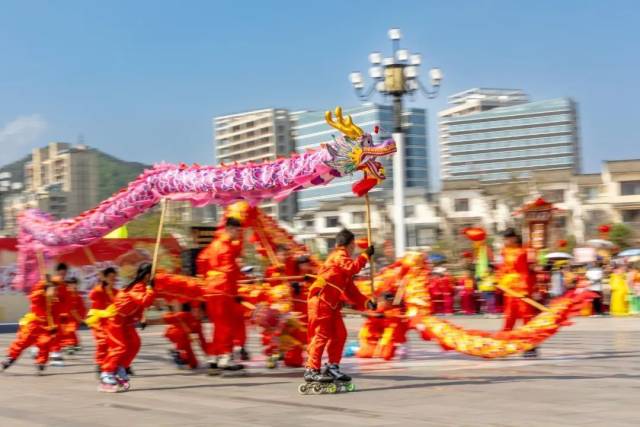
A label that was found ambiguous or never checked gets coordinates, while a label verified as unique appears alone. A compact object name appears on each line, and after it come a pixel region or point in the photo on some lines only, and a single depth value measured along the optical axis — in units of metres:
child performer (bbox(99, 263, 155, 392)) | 10.83
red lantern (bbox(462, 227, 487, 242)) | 14.59
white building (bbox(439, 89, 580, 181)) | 168.75
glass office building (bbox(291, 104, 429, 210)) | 120.62
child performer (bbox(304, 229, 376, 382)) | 10.06
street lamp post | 26.48
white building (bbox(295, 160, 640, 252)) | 47.97
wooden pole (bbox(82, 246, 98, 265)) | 14.79
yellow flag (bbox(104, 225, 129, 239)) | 24.50
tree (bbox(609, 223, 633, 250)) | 48.40
